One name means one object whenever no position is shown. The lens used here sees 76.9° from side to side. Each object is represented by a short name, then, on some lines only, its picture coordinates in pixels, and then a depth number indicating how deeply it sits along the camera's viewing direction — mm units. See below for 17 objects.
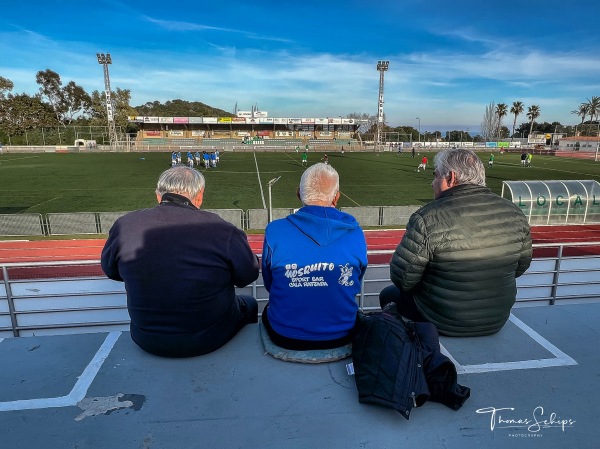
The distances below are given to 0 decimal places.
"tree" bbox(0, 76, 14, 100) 66812
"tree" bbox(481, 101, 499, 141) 115006
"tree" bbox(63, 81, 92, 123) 85750
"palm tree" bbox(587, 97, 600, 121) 88706
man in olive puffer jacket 2443
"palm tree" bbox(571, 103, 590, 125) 91750
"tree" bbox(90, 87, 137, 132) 78312
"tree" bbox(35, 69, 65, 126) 82812
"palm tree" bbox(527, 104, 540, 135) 92438
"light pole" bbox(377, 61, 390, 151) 62594
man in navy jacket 2199
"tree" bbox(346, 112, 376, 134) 113250
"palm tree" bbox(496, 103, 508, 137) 102750
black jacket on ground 1851
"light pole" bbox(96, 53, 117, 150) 56719
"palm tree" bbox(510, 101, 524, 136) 100000
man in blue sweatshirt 2150
